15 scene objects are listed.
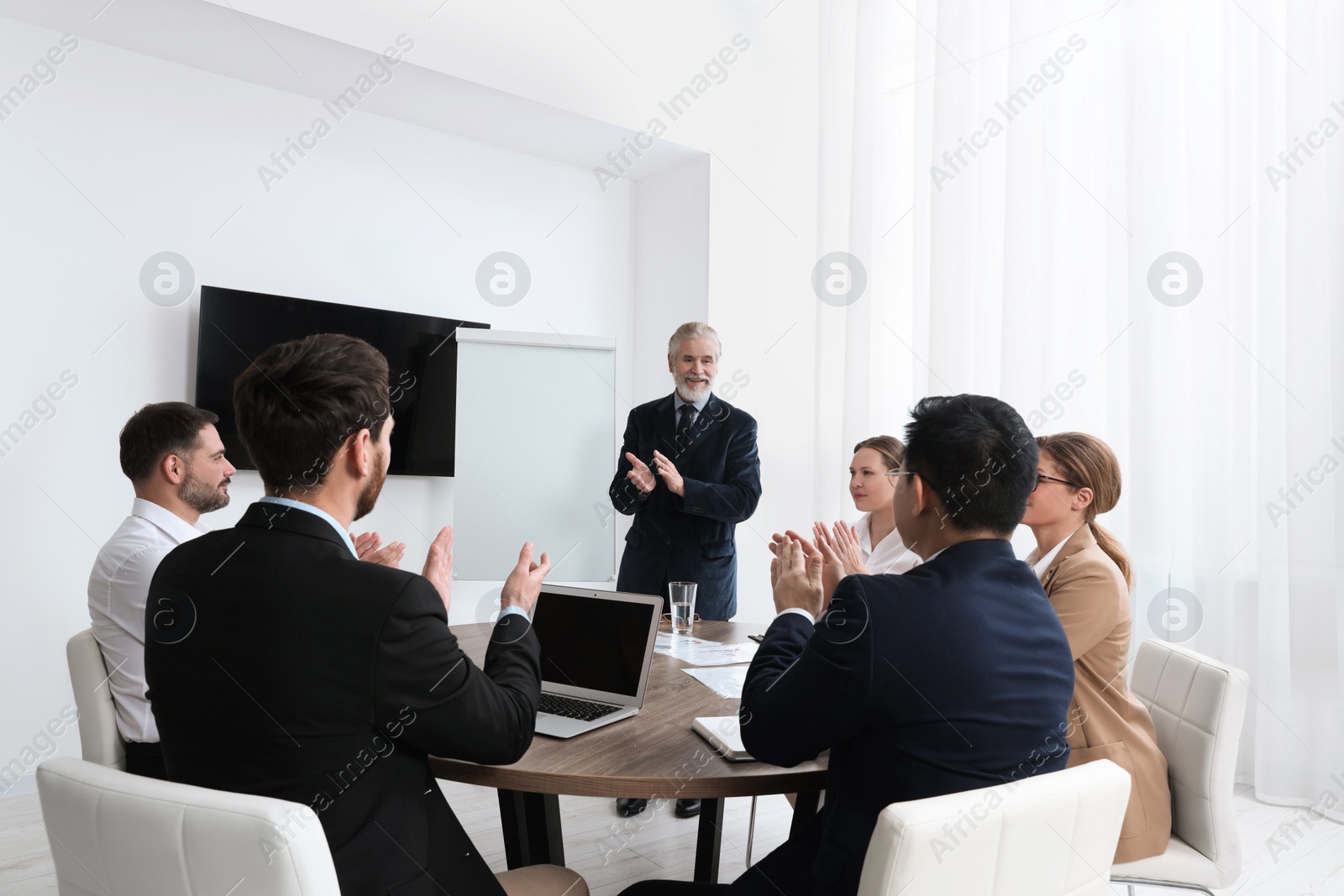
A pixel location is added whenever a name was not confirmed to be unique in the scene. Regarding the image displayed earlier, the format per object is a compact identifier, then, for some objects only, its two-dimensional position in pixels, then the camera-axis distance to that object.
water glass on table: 2.61
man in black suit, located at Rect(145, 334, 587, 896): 1.17
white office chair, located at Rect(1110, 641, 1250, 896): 1.83
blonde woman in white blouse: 3.19
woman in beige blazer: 1.84
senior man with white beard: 3.25
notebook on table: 1.56
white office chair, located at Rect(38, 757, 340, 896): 1.00
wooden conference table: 1.46
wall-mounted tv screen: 3.90
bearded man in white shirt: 1.97
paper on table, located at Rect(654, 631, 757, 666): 2.34
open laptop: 1.85
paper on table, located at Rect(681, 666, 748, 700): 2.02
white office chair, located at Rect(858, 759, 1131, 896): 1.07
